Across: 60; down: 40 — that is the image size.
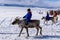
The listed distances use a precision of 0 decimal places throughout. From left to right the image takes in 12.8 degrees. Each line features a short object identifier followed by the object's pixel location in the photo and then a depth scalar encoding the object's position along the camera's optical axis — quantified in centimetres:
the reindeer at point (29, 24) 1309
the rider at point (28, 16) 1283
